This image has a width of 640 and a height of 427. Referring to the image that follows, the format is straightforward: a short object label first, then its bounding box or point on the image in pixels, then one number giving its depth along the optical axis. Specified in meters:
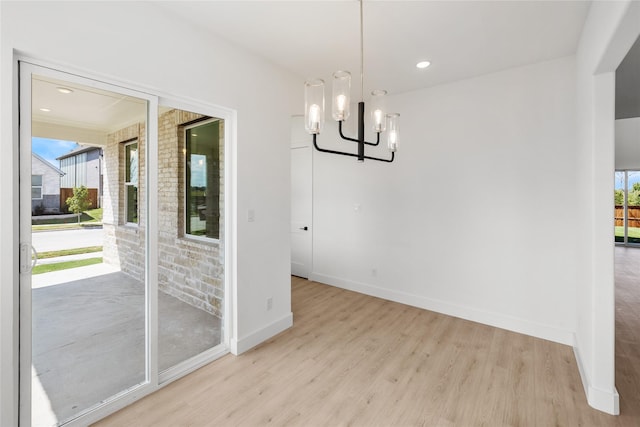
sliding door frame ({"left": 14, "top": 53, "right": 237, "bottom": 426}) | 1.62
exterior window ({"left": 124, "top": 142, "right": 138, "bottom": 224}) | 2.16
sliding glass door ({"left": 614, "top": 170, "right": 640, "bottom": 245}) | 8.38
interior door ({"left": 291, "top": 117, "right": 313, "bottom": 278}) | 5.00
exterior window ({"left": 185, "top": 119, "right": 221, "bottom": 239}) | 2.57
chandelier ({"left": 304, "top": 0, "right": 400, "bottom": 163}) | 1.78
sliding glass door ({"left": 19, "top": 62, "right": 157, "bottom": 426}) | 1.67
